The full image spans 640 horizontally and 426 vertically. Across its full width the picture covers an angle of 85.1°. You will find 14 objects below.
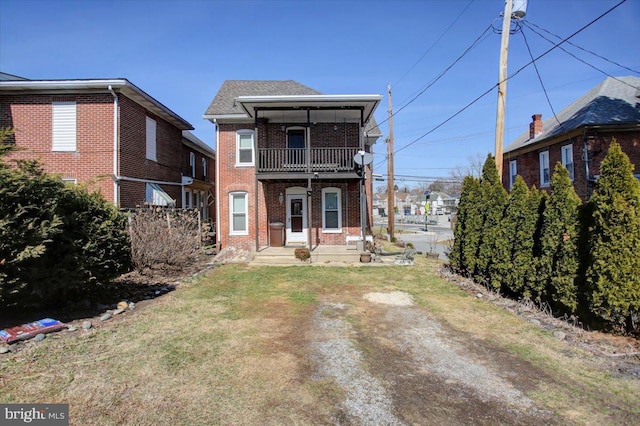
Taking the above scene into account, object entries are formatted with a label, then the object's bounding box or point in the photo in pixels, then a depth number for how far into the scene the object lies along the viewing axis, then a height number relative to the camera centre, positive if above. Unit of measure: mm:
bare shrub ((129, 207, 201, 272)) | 9492 -532
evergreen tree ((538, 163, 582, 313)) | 6094 -549
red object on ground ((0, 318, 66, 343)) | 4824 -1558
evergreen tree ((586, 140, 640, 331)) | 5152 -499
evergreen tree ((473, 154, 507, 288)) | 8648 +13
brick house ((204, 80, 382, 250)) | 15188 +1433
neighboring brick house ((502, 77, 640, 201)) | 16953 +4227
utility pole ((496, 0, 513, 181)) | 10352 +4101
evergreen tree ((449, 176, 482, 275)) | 9633 -341
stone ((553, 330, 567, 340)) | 5371 -1863
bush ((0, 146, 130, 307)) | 5082 -278
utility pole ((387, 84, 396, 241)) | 20031 +2282
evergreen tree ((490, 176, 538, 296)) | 7355 -592
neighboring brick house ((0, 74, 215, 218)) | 12078 +3462
